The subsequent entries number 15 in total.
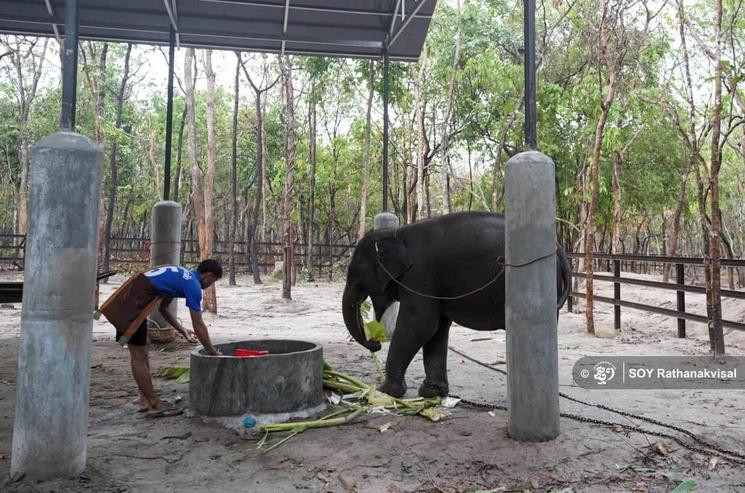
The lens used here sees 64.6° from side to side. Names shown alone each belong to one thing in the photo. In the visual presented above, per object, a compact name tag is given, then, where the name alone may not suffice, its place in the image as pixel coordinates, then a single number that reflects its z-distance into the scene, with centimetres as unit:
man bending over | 464
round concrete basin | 457
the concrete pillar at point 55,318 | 326
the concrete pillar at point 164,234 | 827
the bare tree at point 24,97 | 2375
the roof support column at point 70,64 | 369
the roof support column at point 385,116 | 857
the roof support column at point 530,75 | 429
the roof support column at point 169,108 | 830
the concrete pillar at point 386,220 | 835
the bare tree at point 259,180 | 1997
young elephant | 518
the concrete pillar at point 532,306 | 400
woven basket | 808
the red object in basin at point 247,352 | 527
